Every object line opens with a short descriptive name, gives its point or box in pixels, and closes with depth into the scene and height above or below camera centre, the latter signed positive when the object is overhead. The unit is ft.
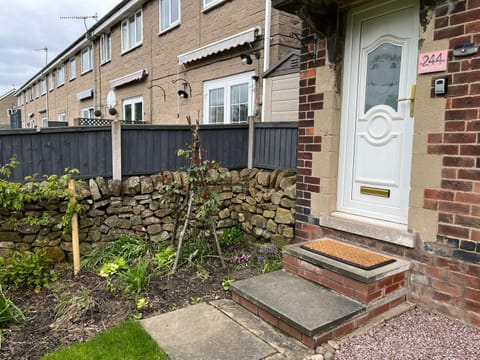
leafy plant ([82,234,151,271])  13.17 -4.75
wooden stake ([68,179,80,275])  12.51 -3.87
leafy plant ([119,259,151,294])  10.61 -4.66
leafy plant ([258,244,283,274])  12.39 -4.76
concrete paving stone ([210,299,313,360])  7.36 -4.74
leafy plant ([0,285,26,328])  8.89 -4.93
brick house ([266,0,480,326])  8.09 +0.16
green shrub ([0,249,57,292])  11.03 -4.59
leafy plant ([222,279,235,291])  11.02 -4.90
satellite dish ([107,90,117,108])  42.20 +4.81
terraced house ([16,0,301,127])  21.01 +6.73
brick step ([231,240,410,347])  7.79 -4.19
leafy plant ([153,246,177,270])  12.63 -4.77
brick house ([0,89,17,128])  129.80 +12.15
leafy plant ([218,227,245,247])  15.55 -4.73
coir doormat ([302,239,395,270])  9.13 -3.35
